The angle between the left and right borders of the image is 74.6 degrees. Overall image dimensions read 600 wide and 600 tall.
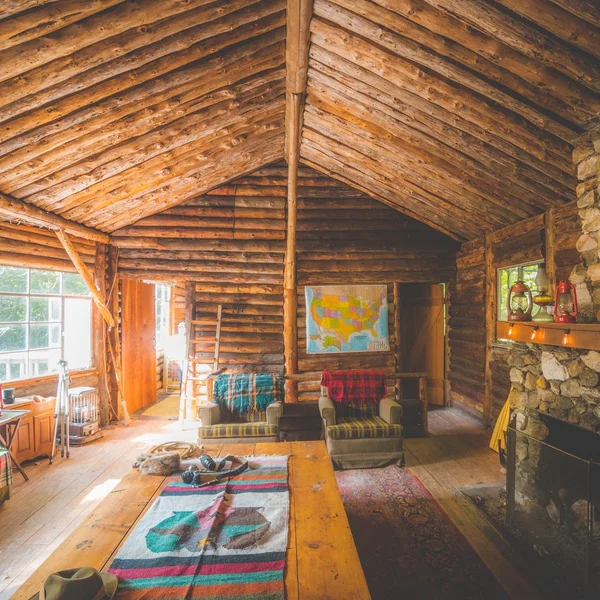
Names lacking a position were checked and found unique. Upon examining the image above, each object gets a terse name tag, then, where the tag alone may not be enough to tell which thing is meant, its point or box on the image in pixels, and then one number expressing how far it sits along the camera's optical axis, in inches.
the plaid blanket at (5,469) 149.7
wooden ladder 279.4
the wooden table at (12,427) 170.2
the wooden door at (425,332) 313.1
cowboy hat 61.7
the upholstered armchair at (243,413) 194.9
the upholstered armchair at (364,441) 186.2
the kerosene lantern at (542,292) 143.9
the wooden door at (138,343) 285.7
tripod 204.4
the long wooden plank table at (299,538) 71.1
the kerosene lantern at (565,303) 123.9
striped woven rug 70.2
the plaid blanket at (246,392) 213.6
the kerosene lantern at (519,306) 153.2
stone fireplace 111.9
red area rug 108.3
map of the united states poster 286.5
